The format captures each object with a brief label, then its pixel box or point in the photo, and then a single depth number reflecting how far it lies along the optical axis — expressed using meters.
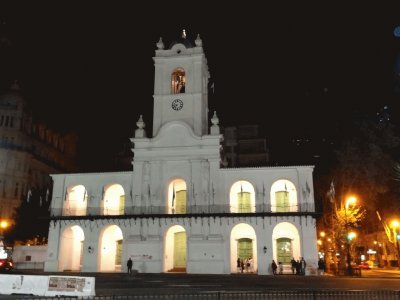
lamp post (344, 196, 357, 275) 34.14
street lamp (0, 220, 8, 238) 48.00
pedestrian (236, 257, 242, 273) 35.76
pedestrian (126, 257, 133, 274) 33.62
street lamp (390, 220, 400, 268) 36.34
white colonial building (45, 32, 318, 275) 34.69
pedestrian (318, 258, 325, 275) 33.99
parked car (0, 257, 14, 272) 28.10
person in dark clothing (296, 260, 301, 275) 33.06
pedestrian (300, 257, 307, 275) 32.81
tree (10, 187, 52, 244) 47.16
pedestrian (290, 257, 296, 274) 33.24
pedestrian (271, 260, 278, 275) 33.01
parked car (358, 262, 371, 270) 44.72
